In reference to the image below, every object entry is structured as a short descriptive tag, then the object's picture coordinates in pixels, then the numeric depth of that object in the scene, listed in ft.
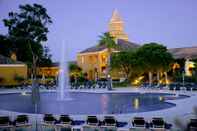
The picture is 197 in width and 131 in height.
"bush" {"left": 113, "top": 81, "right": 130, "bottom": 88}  131.71
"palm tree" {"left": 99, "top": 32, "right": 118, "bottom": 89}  127.85
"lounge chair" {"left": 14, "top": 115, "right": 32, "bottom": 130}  38.08
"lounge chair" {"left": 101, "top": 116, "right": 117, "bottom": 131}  36.79
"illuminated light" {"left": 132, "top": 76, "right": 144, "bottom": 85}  141.49
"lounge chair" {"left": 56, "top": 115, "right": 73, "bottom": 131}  37.47
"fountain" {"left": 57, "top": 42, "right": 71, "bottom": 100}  95.45
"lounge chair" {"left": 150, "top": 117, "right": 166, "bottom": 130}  35.53
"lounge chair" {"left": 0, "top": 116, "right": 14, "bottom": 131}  37.12
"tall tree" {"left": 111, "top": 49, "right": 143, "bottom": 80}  132.77
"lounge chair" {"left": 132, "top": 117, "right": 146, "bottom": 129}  36.04
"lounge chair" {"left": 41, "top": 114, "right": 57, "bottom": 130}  38.39
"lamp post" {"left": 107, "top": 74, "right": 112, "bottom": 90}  109.47
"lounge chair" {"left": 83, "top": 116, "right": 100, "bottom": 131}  37.04
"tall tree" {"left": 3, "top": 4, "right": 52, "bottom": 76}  158.81
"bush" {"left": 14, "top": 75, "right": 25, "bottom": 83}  139.24
